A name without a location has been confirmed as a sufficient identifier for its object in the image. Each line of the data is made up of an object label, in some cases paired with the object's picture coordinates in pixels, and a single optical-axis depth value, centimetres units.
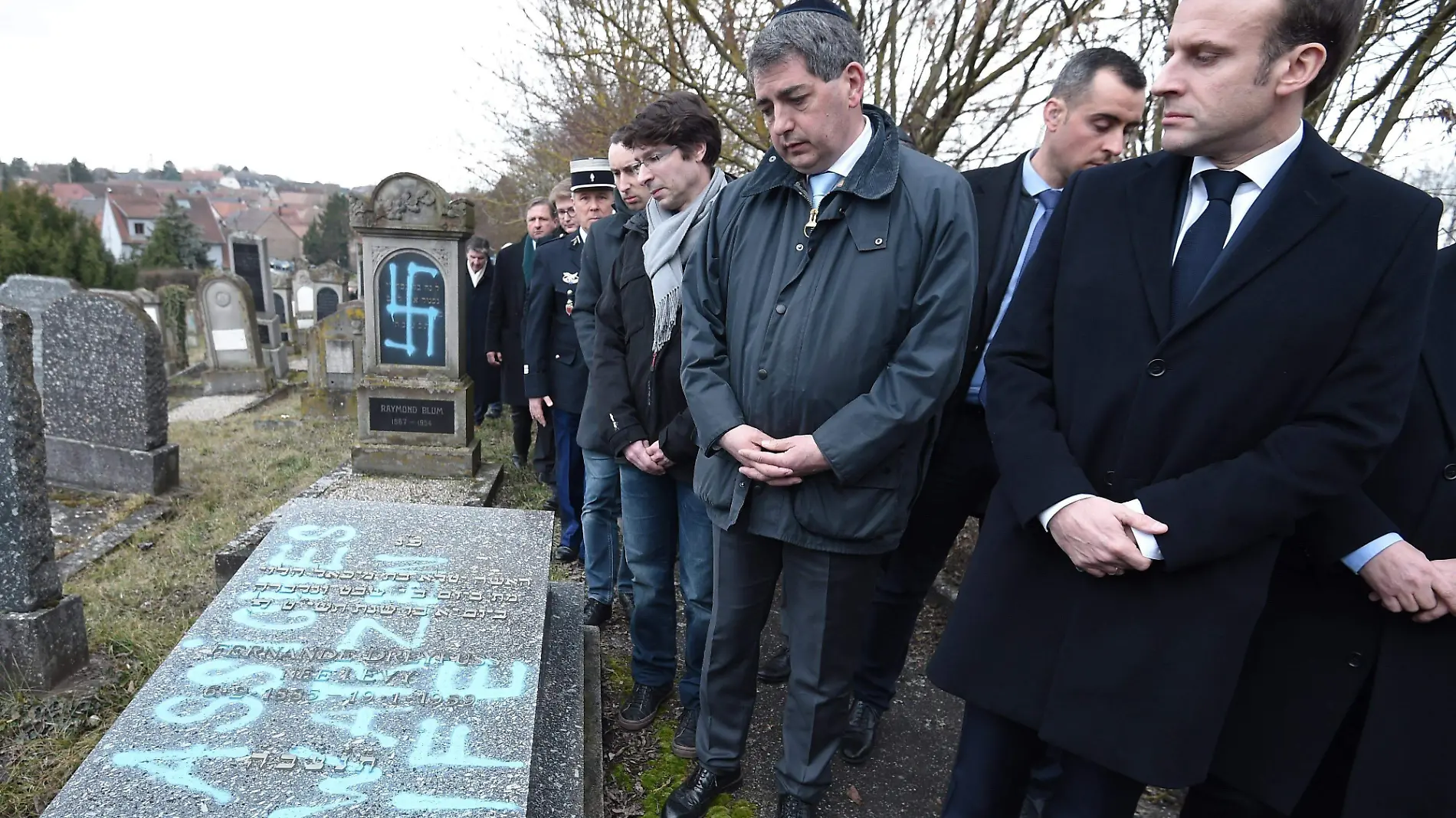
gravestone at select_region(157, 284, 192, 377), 1234
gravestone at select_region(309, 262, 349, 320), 1490
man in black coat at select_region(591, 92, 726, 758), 258
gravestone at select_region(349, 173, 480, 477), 481
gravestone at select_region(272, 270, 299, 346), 1504
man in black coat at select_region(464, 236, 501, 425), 655
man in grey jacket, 194
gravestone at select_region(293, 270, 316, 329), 1523
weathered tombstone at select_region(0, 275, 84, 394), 728
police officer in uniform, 398
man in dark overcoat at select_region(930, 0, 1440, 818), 137
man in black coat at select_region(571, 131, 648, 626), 291
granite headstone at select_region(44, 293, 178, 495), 515
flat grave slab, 173
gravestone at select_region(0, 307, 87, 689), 277
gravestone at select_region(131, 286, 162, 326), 1123
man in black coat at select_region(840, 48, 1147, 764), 232
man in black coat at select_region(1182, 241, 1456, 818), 149
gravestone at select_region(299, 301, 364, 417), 838
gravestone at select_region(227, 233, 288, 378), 1207
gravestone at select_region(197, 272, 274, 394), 993
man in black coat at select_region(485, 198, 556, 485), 541
